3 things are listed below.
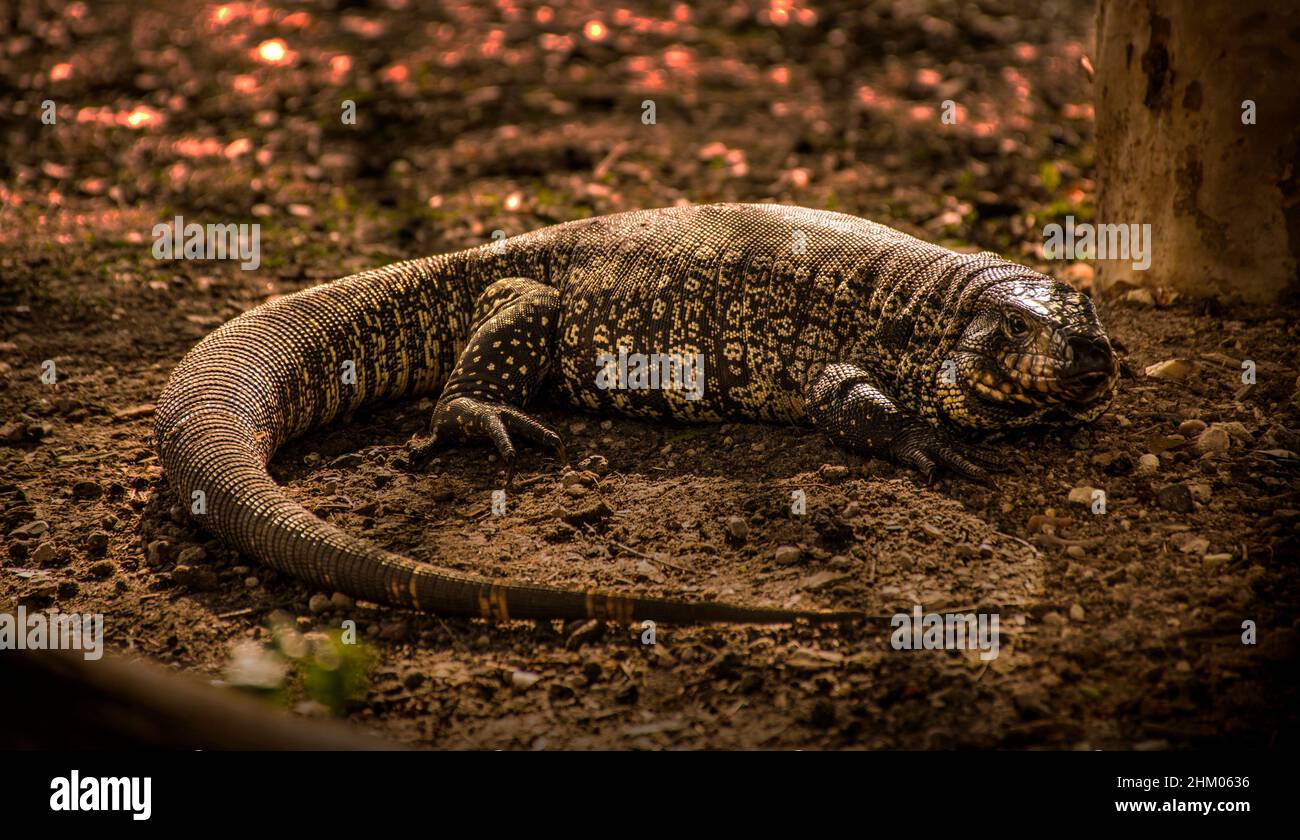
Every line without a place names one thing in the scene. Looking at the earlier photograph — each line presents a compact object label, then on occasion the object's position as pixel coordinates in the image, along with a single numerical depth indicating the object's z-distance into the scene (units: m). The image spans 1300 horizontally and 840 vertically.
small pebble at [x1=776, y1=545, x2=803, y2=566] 5.03
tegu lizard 5.21
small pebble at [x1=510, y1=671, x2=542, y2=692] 4.45
